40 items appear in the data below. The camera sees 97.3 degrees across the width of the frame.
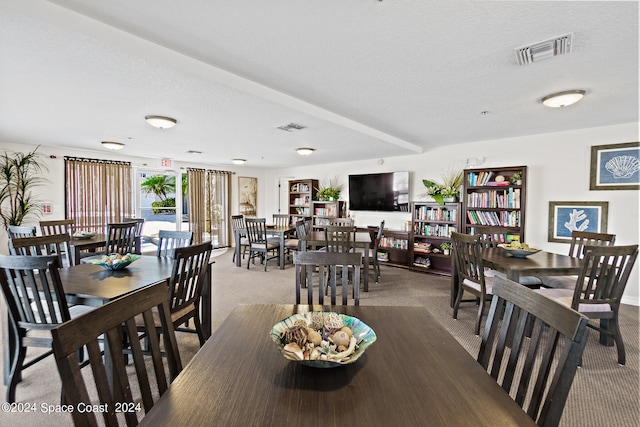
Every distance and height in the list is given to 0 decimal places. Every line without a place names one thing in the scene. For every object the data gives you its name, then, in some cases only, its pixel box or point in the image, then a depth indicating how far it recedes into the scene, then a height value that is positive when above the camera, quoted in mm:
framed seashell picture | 3588 +574
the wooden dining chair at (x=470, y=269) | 2701 -638
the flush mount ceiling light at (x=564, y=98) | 2633 +1064
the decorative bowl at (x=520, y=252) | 2875 -445
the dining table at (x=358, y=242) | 4004 -517
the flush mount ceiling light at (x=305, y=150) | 5031 +1015
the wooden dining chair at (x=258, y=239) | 5285 -628
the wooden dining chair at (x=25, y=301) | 1602 -593
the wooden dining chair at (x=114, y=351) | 665 -422
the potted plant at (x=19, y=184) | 4578 +339
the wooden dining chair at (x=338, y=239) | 3906 -454
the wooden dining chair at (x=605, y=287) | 2154 -617
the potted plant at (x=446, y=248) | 4945 -694
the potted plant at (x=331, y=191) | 6750 +386
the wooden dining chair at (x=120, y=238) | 3455 -424
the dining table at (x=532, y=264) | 2426 -500
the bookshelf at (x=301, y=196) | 7327 +280
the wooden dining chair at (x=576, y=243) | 2928 -395
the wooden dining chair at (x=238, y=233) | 5574 -535
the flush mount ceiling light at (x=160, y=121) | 3273 +989
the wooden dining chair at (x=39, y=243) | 2186 -325
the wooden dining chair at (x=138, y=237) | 4340 -494
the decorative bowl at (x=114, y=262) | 2180 -451
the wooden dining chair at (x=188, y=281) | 1914 -561
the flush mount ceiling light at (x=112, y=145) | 4586 +990
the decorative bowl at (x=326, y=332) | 890 -481
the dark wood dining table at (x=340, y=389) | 736 -550
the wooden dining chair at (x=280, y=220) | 6809 -368
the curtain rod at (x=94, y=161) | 5242 +863
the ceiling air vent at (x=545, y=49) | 1838 +1104
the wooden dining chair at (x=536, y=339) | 738 -413
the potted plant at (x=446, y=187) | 4914 +382
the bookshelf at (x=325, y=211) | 6773 -104
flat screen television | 5754 +345
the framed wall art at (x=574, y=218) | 3812 -117
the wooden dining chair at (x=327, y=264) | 1630 -344
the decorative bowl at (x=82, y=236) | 3837 -435
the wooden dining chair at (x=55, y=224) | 3761 -274
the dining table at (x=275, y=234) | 5268 -548
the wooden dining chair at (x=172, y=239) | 2938 -356
